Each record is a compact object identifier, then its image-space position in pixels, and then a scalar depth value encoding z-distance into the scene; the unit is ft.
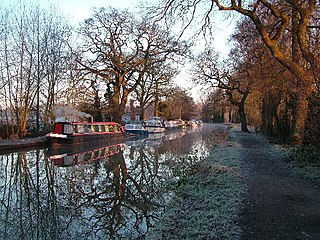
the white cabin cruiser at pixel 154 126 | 116.30
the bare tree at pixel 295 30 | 35.17
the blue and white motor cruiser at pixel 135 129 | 105.61
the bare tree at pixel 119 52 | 82.33
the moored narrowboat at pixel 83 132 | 64.20
